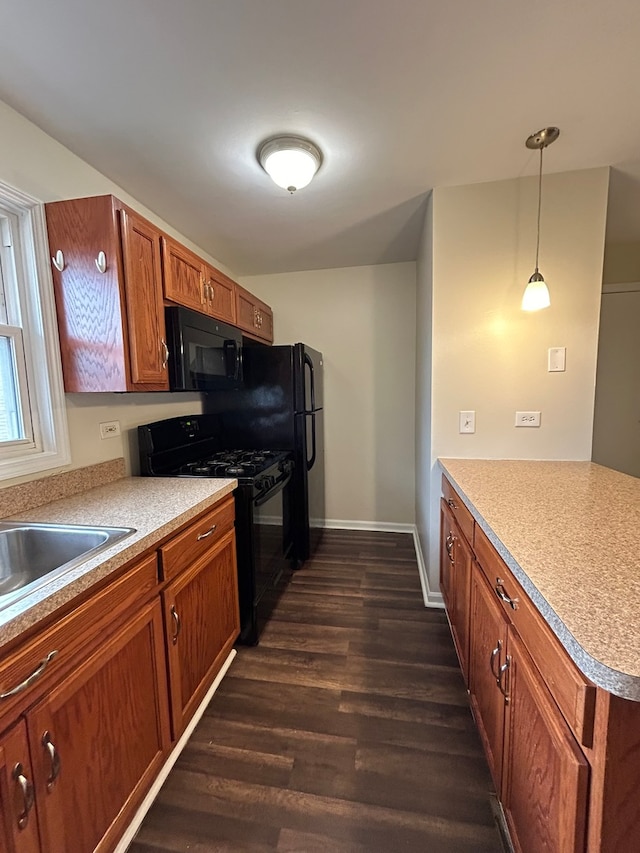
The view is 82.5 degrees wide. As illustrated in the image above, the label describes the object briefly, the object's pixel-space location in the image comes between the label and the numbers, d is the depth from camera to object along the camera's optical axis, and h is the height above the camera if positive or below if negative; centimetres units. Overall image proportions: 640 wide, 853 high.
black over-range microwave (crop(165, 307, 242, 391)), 183 +21
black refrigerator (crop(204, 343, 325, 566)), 260 -15
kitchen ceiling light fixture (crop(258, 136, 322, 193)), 160 +102
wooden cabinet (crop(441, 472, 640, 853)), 60 -71
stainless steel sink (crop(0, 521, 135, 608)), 119 -51
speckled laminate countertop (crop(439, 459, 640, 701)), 60 -43
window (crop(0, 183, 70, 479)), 146 +20
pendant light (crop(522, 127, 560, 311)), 162 +43
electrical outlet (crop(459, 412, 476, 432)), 208 -21
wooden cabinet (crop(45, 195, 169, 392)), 150 +43
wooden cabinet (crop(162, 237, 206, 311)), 179 +60
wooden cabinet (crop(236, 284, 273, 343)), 262 +57
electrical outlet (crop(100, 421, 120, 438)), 185 -19
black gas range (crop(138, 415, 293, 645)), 187 -54
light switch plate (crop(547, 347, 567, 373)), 196 +13
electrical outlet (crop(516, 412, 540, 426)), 202 -19
